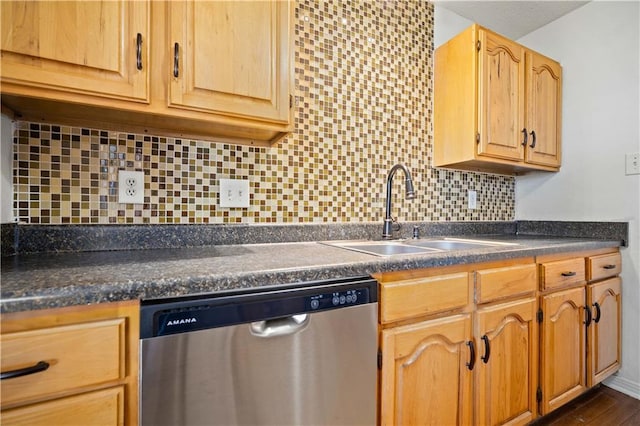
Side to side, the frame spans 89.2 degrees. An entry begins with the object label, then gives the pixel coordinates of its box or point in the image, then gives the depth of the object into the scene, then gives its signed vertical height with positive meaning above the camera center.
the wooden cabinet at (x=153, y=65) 0.85 +0.44
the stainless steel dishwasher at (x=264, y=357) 0.72 -0.37
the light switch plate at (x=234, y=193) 1.40 +0.08
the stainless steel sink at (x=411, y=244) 1.52 -0.16
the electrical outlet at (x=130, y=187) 1.21 +0.09
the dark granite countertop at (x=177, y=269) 0.65 -0.15
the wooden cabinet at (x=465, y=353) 1.05 -0.52
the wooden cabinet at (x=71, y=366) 0.60 -0.31
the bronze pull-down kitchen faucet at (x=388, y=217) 1.70 -0.03
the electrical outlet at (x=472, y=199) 2.18 +0.09
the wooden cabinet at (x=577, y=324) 1.50 -0.57
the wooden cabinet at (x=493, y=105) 1.79 +0.64
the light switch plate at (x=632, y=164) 1.84 +0.28
